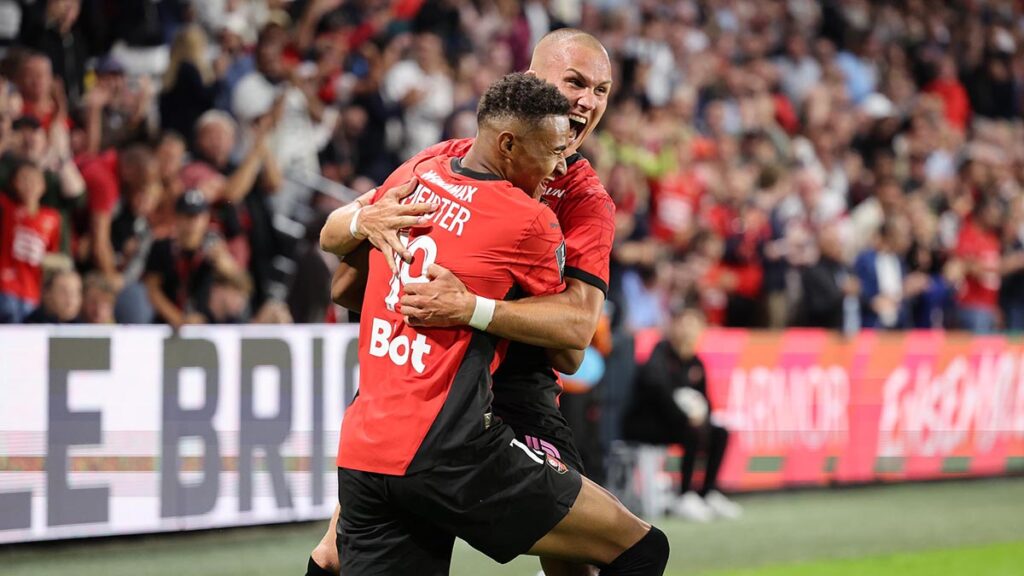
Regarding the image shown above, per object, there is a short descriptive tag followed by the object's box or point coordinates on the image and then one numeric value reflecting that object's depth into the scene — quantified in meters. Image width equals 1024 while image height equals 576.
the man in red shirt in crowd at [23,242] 17.09
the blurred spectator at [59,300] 16.28
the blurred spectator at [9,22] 19.05
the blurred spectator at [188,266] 18.06
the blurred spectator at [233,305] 18.05
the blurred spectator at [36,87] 18.16
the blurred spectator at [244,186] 19.89
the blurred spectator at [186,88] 20.61
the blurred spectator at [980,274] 29.83
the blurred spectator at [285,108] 21.33
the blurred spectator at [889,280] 27.86
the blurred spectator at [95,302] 16.87
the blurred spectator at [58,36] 19.20
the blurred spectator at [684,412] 21.39
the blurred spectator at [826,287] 25.98
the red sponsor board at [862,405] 23.62
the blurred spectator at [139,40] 20.70
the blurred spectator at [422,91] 24.05
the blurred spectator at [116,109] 19.30
